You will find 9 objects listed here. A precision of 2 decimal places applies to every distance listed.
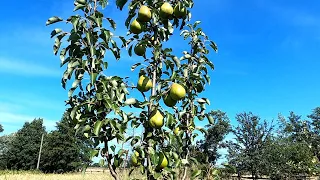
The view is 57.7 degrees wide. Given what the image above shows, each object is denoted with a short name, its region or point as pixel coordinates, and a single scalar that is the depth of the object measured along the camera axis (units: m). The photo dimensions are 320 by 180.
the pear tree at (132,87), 1.79
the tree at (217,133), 36.56
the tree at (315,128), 14.39
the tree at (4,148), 47.71
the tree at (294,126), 19.03
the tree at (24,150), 46.00
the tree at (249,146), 20.70
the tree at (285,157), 12.81
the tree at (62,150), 40.06
